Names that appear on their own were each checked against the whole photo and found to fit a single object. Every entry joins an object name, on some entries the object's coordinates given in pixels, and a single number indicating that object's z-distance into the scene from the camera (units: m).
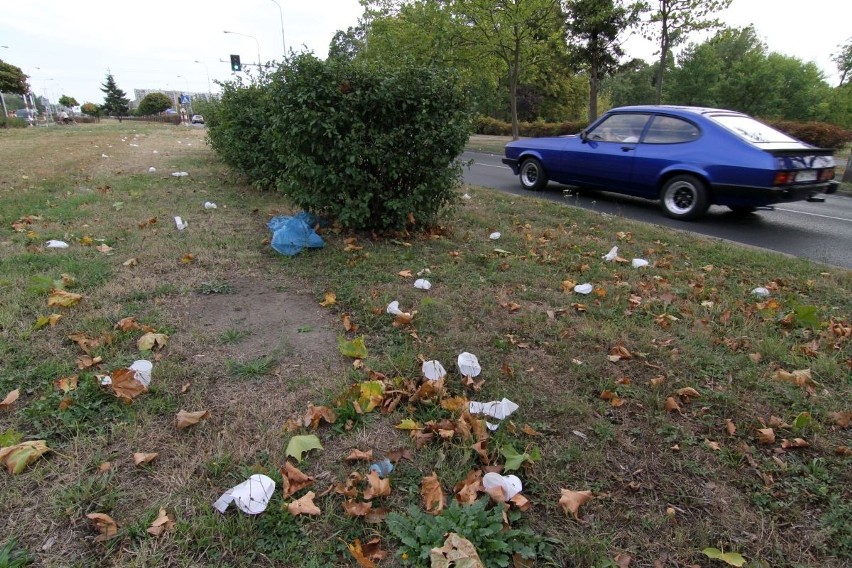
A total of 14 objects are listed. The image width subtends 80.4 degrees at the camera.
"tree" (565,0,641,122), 19.66
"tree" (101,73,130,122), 79.81
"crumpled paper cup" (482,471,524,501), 1.93
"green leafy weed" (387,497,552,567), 1.69
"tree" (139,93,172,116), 74.06
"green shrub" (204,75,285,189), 7.16
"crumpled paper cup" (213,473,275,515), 1.83
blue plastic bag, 4.73
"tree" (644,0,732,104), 16.84
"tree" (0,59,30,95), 42.38
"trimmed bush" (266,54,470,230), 4.63
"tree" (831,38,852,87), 46.97
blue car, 6.31
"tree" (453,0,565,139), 19.80
